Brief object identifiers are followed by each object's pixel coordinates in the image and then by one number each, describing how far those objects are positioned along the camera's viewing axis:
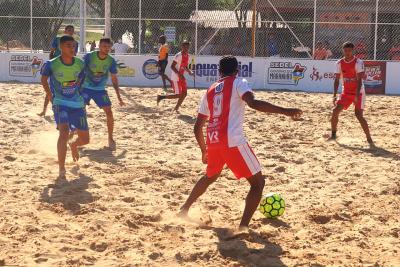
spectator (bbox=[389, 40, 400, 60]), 22.68
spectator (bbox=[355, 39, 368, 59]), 23.11
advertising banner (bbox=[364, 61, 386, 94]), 21.30
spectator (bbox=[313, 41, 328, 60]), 22.88
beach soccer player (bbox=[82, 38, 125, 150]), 10.59
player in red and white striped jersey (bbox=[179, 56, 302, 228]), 6.07
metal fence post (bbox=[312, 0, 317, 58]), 22.42
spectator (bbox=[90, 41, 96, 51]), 25.31
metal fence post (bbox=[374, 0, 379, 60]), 21.84
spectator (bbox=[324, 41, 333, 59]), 22.94
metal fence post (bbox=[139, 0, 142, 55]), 23.05
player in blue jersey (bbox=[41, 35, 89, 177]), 8.45
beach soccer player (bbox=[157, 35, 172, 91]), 21.19
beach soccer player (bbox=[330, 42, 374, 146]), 11.45
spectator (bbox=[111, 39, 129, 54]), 23.95
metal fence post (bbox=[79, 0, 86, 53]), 22.83
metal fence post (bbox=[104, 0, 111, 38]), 22.67
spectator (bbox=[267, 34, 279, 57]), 23.00
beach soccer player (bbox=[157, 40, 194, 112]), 15.10
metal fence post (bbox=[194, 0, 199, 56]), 23.09
